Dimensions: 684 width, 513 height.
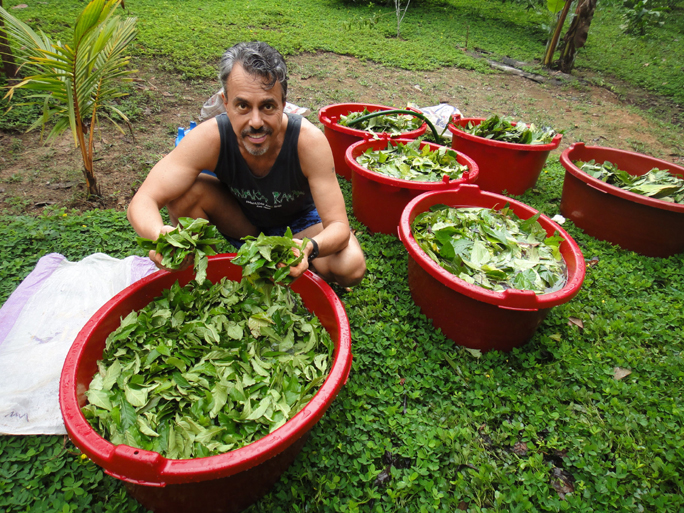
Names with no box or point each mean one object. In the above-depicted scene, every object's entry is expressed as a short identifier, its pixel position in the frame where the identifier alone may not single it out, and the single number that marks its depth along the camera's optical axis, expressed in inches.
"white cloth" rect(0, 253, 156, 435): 65.0
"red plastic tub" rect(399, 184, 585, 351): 71.9
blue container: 138.8
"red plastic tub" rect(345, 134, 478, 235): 108.3
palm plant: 95.2
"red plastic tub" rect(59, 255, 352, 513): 42.7
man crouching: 70.2
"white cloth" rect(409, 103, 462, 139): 178.9
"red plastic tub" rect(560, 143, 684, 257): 111.2
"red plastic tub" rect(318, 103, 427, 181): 140.6
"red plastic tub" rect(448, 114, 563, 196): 137.7
